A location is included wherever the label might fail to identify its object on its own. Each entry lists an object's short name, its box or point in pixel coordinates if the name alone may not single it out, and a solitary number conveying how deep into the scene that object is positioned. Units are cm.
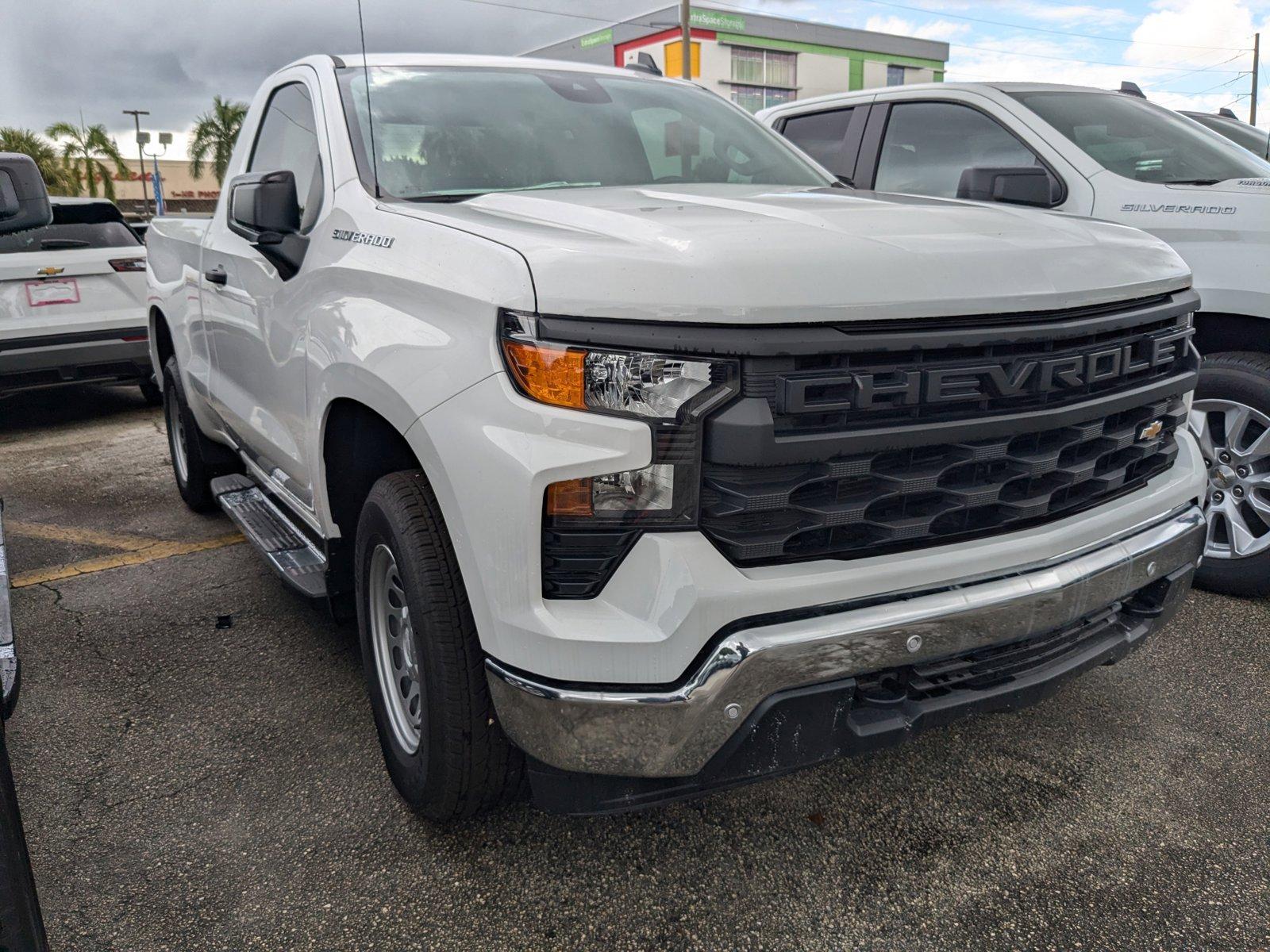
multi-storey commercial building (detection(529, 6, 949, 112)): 5019
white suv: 709
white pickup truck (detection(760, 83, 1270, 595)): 368
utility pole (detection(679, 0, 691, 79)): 2639
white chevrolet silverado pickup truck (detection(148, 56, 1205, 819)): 184
